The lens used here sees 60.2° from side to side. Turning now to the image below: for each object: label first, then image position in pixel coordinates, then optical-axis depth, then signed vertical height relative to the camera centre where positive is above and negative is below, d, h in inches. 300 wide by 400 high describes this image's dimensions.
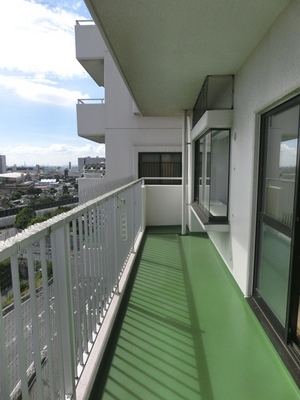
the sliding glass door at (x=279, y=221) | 77.0 -16.9
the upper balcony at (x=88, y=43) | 300.0 +148.5
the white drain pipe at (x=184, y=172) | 225.6 -0.8
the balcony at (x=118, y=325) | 41.7 -56.6
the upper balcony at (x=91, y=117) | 312.7 +65.8
